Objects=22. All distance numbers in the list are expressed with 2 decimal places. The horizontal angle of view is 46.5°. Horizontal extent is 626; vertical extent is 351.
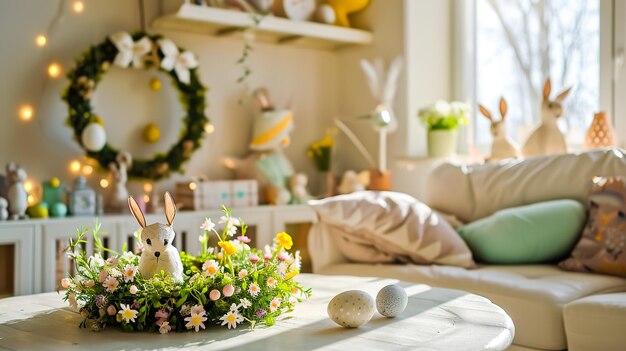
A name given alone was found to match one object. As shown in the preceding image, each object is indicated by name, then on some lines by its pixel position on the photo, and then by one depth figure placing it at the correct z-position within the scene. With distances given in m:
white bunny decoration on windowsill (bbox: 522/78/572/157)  2.97
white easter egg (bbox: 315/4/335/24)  3.74
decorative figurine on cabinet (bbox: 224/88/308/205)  3.56
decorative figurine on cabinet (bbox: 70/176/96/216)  2.94
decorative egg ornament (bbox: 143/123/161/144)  3.30
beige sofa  2.04
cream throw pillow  2.62
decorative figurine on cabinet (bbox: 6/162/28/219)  2.78
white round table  1.32
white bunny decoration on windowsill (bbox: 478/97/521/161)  3.16
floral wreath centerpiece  1.44
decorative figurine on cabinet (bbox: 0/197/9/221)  2.72
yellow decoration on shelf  3.87
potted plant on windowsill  3.47
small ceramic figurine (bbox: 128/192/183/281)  1.51
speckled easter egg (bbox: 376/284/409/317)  1.52
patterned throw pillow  2.34
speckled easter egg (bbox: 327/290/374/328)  1.45
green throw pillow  2.56
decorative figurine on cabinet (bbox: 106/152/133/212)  3.09
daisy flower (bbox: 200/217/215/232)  1.56
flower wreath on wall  3.02
